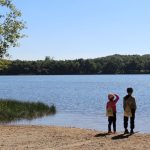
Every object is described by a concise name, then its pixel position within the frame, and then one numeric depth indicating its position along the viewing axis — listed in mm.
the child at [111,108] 20031
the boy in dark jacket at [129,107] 19156
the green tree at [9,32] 25500
